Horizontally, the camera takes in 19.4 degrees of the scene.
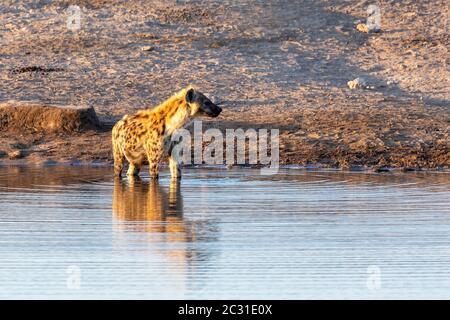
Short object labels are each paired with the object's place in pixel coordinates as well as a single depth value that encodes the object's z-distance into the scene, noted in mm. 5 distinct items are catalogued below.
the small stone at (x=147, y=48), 20406
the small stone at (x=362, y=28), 21828
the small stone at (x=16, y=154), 16169
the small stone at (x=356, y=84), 19000
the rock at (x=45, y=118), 16891
